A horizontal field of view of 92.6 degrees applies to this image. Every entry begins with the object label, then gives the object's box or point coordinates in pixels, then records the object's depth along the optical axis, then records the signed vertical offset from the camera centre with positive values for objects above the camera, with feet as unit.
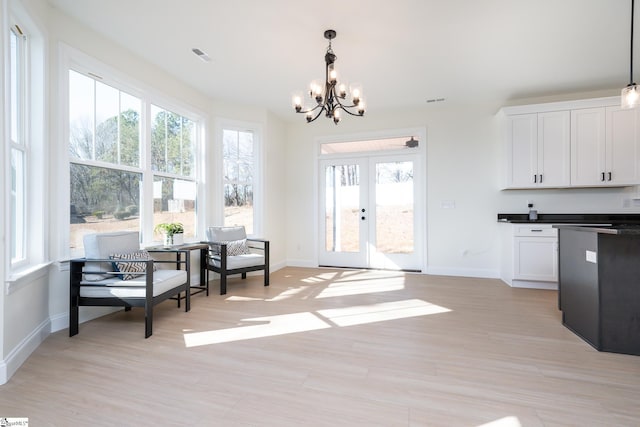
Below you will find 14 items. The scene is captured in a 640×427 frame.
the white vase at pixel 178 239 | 12.45 -1.08
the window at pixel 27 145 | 7.85 +1.83
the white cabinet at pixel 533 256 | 13.62 -2.02
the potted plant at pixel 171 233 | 12.30 -0.82
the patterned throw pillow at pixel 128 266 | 9.18 -1.65
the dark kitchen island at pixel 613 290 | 7.46 -1.95
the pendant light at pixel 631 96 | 7.53 +2.89
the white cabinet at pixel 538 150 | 14.05 +2.92
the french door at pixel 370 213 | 17.60 -0.05
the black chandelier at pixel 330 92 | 9.24 +3.75
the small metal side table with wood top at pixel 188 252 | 11.05 -1.63
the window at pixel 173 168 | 12.71 +1.97
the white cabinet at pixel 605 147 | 13.30 +2.89
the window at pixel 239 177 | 16.42 +1.95
